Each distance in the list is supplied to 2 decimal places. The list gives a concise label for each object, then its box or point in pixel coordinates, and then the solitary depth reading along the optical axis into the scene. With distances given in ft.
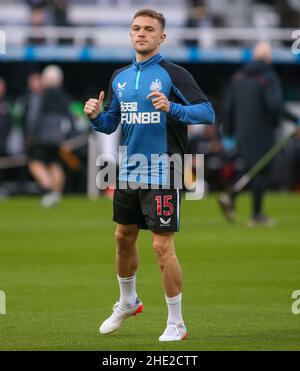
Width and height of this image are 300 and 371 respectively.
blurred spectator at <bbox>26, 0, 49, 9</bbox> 102.01
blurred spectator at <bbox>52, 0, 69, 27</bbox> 99.91
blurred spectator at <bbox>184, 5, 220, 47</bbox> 100.60
